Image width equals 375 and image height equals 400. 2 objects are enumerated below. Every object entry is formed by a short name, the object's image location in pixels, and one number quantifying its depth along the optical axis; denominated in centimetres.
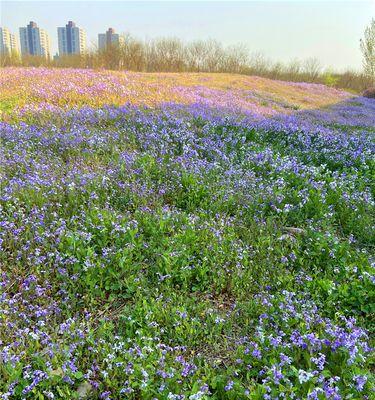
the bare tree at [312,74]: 4772
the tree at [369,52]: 4509
